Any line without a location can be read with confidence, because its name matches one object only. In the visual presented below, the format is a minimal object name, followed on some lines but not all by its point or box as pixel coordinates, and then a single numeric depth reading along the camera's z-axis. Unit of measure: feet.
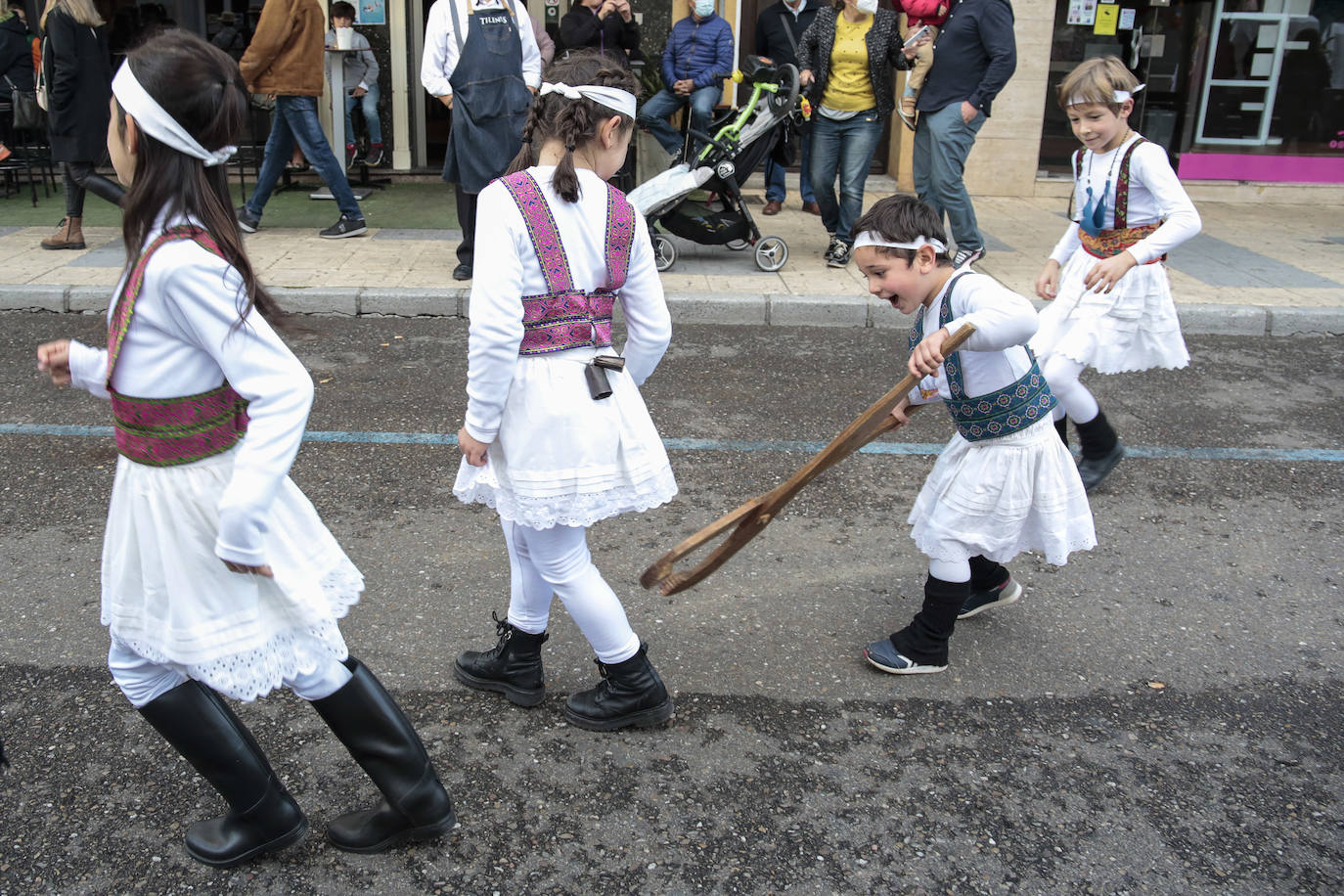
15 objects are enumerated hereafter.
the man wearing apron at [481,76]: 24.30
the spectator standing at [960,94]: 25.04
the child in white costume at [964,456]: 10.07
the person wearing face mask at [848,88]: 27.55
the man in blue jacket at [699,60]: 31.58
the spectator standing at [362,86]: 36.86
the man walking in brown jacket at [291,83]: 27.99
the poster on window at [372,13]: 37.73
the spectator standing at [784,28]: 31.30
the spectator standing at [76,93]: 26.40
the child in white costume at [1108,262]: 13.88
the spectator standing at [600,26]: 30.86
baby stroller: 25.99
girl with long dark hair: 6.92
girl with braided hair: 8.57
